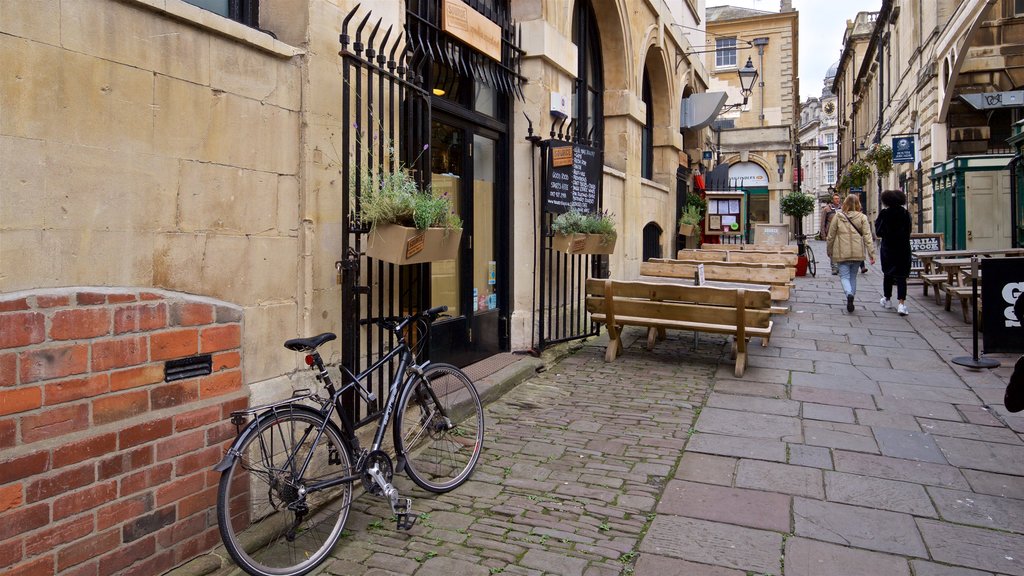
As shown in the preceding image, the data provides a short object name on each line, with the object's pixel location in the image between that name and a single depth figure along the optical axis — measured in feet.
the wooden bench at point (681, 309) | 20.66
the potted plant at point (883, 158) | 68.95
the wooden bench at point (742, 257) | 33.78
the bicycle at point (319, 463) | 9.78
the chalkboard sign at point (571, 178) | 22.99
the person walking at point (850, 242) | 33.58
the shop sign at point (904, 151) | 63.46
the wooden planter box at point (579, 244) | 22.74
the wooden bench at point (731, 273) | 26.31
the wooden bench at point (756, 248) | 41.60
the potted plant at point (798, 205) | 62.69
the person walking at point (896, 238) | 31.19
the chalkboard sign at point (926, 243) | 40.34
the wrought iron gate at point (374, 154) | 12.78
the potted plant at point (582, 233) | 22.62
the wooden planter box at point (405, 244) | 12.39
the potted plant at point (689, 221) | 46.85
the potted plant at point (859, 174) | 76.84
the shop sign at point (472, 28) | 18.37
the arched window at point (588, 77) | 31.42
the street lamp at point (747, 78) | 55.83
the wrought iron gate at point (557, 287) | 23.13
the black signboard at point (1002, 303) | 19.34
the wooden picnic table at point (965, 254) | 31.30
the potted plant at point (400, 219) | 12.41
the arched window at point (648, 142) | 44.81
